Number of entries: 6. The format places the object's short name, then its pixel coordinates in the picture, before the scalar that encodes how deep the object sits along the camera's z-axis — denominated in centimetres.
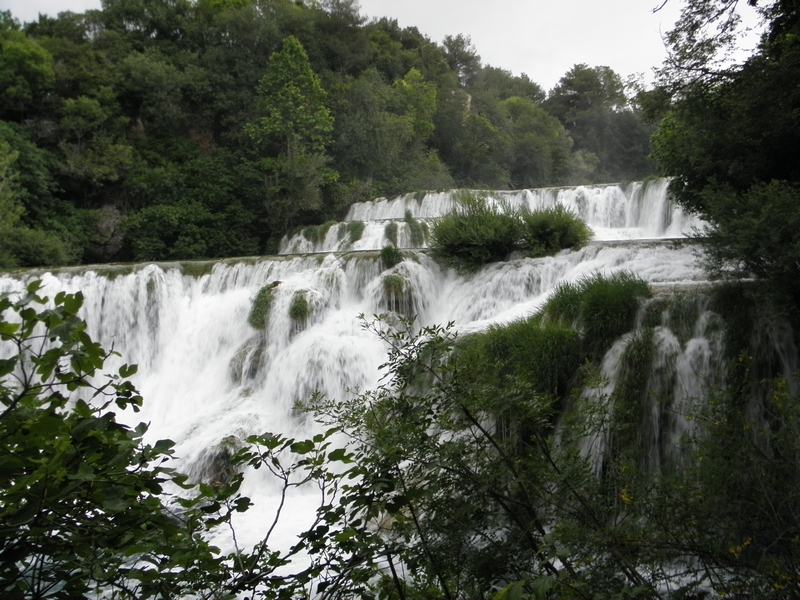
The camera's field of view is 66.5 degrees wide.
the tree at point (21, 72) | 1978
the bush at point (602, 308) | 691
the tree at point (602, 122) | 4088
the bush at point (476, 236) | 1166
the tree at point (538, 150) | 3650
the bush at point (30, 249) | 1644
